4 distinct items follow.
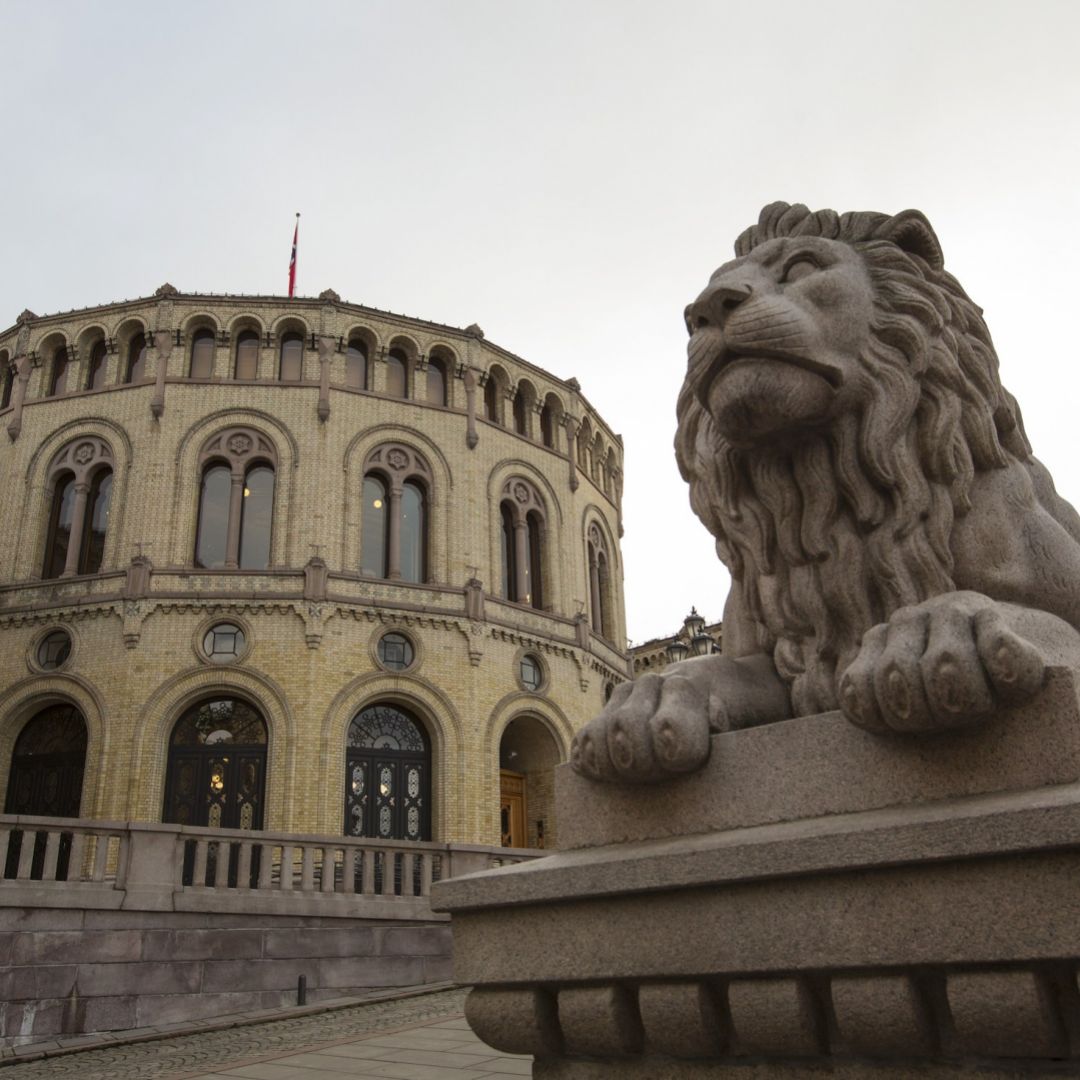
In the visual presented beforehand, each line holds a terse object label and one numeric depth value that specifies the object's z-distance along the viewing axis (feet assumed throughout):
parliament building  66.70
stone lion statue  8.30
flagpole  95.61
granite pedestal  6.01
